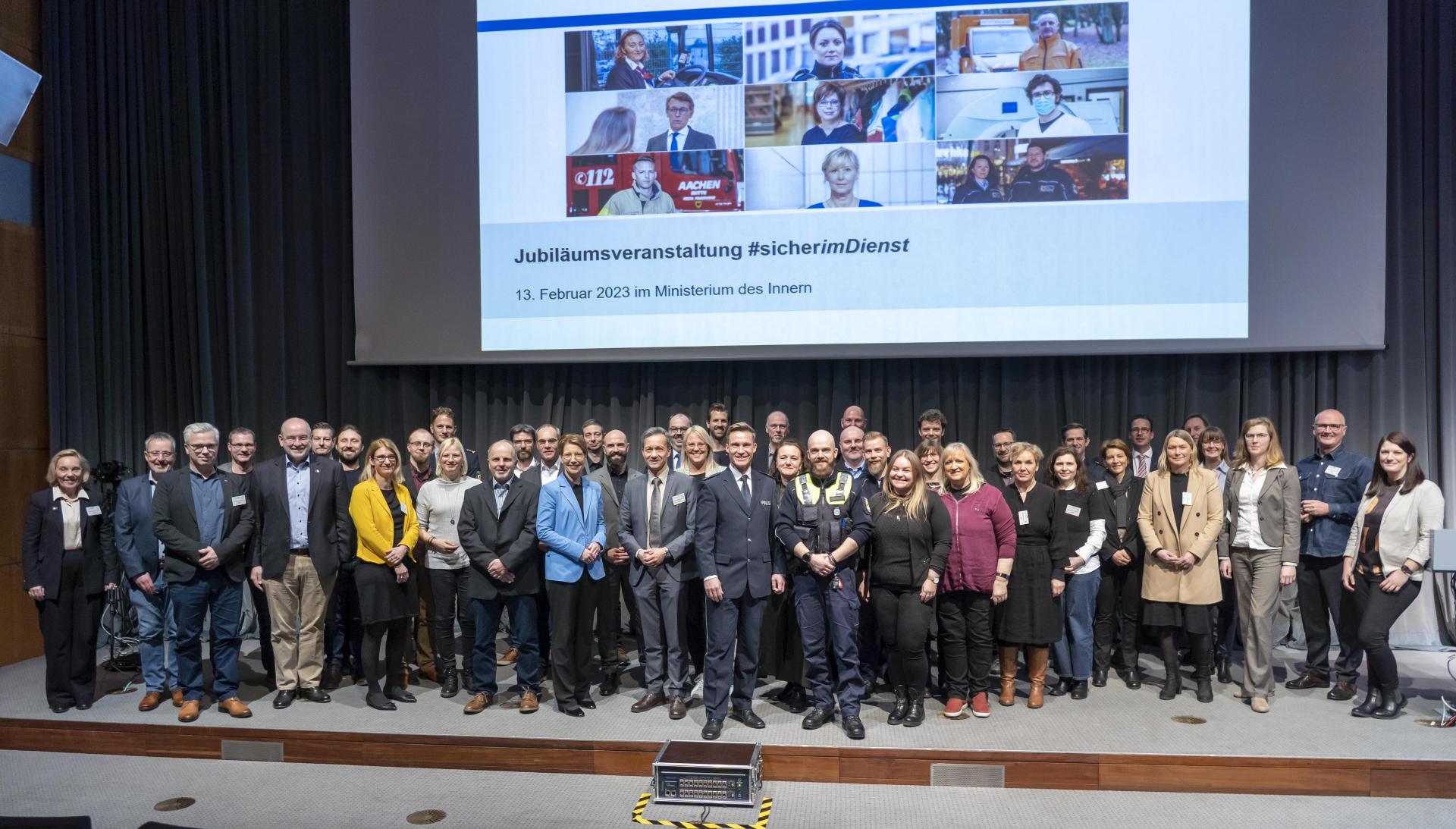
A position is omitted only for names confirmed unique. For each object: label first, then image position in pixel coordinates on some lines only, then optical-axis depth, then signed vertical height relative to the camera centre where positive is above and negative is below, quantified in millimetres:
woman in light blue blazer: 4203 -845
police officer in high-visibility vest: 3936 -729
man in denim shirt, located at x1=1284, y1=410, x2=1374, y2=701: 4461 -690
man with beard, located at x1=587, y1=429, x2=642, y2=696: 4469 -807
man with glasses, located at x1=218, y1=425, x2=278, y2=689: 4453 -677
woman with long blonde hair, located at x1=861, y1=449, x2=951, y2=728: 3969 -732
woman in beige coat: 4301 -757
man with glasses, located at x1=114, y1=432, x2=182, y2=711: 4426 -786
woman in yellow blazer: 4234 -746
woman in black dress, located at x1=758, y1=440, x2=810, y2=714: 4086 -1177
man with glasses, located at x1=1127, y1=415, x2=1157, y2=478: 5172 -256
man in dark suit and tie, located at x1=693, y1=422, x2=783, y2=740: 3963 -706
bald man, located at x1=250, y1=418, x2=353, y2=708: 4410 -712
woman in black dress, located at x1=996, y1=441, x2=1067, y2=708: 4250 -878
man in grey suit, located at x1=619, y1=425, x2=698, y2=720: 4281 -735
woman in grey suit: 4223 -673
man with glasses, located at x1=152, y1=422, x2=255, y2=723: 4312 -685
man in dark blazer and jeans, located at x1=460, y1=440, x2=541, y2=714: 4223 -759
